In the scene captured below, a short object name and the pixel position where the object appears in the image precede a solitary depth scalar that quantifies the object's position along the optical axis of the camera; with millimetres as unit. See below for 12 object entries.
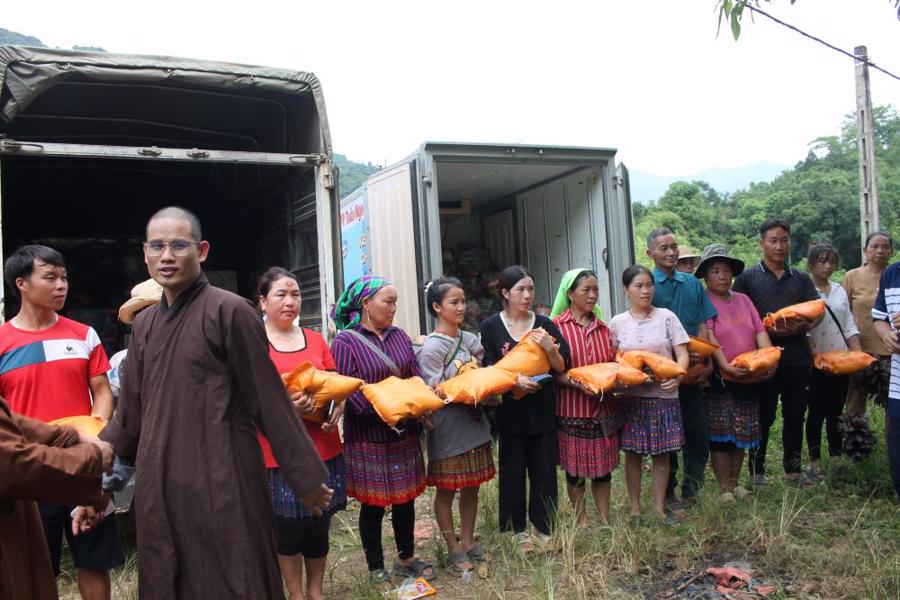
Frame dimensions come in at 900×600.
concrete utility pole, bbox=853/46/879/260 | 9203
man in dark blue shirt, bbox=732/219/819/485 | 4812
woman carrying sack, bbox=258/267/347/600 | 3178
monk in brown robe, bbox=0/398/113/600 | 1815
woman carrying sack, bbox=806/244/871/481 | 5062
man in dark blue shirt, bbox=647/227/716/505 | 4453
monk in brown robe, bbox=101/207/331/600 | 2135
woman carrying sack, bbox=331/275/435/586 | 3543
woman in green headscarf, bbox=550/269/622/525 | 4044
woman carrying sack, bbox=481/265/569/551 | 3943
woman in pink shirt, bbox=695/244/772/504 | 4590
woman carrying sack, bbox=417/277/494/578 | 3736
